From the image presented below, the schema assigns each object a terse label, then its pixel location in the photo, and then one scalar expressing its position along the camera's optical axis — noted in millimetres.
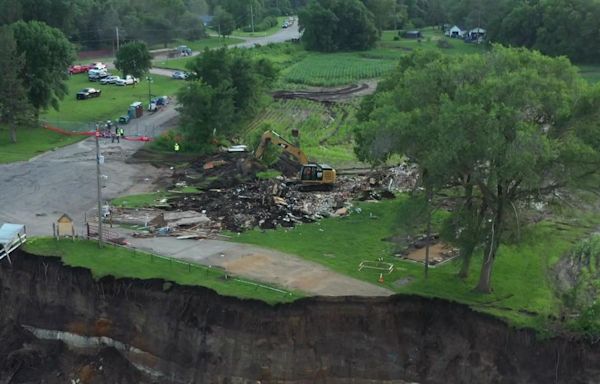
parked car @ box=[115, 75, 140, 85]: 95750
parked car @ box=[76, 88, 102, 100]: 86625
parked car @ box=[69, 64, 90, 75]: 103438
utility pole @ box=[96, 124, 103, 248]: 40044
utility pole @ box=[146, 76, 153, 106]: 83556
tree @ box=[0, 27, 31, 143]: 64875
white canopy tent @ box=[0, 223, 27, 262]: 40062
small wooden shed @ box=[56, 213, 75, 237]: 42516
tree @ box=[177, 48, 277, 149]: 63750
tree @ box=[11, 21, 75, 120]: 70250
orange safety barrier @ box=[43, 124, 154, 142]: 68125
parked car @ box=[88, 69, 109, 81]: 98312
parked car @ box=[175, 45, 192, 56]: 123188
